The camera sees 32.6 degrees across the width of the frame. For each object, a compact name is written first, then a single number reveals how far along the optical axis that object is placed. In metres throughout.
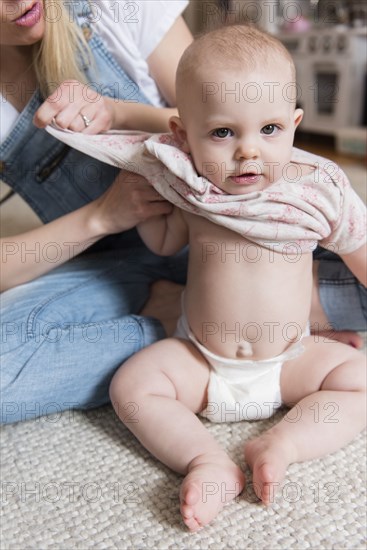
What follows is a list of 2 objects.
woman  0.85
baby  0.69
